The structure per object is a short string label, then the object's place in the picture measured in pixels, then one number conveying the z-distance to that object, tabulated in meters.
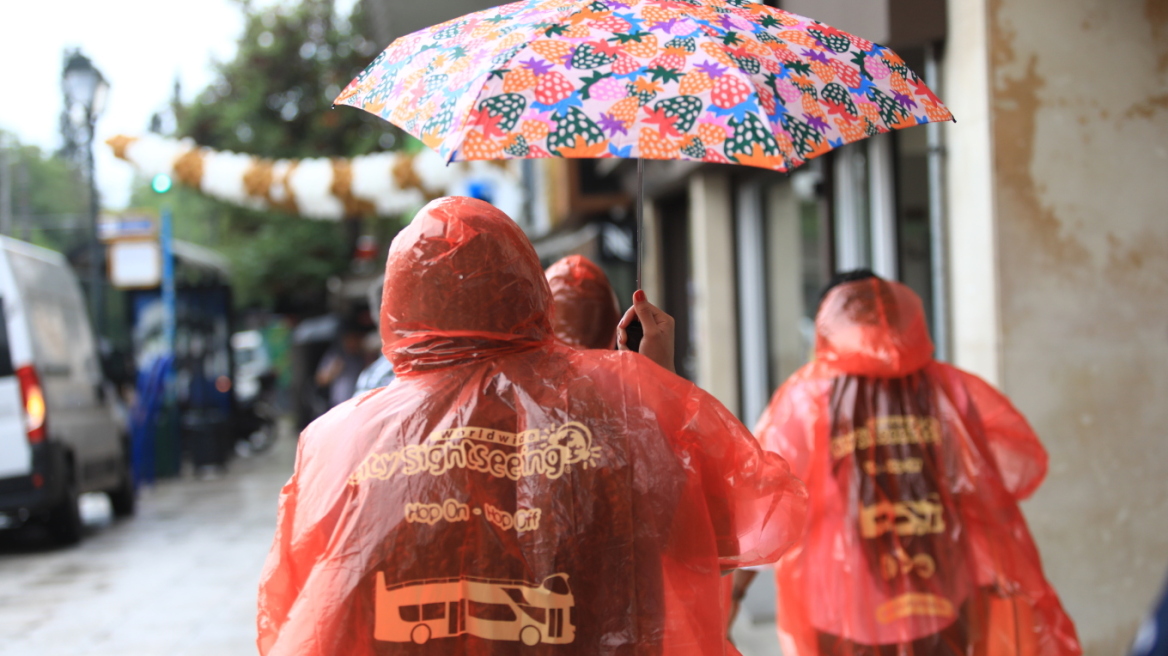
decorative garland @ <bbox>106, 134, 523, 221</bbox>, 11.16
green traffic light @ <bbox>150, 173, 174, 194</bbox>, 11.22
